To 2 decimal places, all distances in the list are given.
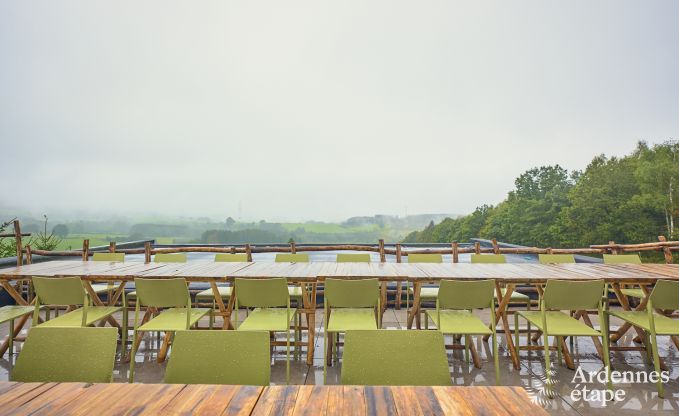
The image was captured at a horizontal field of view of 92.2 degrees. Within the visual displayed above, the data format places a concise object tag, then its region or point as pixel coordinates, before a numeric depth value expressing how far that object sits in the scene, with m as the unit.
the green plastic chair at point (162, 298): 2.69
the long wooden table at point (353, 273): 2.96
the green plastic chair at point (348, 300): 2.71
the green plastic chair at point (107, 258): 4.22
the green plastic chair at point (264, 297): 2.72
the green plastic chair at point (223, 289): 3.89
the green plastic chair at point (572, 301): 2.51
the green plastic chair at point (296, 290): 3.27
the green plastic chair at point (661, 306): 2.48
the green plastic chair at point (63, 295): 2.75
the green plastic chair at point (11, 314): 2.93
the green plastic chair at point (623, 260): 4.09
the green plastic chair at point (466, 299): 2.59
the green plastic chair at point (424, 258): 4.43
